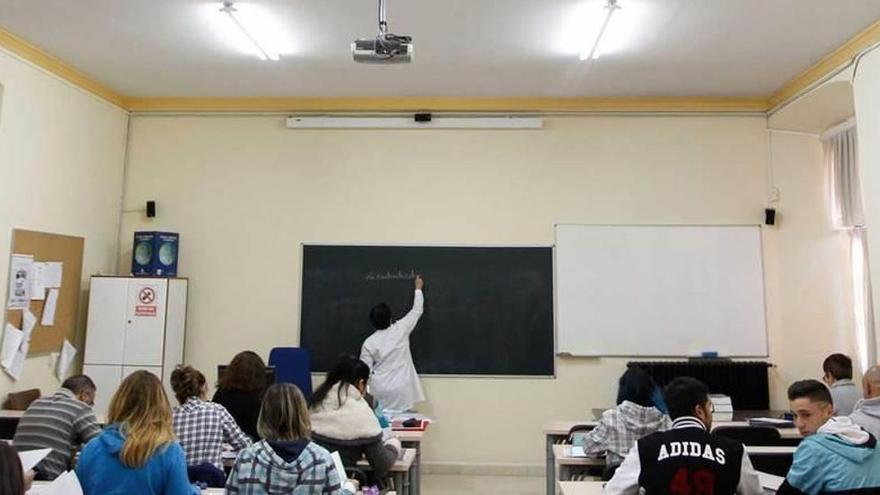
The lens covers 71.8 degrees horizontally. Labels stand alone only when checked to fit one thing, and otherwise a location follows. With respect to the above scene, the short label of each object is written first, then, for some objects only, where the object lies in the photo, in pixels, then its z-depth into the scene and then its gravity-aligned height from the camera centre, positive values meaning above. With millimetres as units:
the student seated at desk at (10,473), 1471 -408
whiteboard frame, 5844 -225
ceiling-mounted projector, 3449 +1495
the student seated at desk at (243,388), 3646 -481
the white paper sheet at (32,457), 2768 -697
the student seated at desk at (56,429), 3043 -621
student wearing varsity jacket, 2346 -545
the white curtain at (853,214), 5344 +960
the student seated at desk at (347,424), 3293 -610
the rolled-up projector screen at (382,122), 6148 +1911
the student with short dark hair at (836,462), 2355 -560
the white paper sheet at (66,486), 2204 -655
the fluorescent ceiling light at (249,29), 4281 +2106
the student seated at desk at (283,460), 2270 -563
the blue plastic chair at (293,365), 5598 -509
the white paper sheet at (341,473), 2449 -682
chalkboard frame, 5918 +257
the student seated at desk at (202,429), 3070 -611
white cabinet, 5453 -207
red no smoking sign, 5523 +44
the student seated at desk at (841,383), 4168 -450
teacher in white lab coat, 5617 -468
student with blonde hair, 2217 -538
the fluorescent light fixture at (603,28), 4199 +2119
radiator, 5633 -565
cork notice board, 4949 +235
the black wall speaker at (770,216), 5957 +991
